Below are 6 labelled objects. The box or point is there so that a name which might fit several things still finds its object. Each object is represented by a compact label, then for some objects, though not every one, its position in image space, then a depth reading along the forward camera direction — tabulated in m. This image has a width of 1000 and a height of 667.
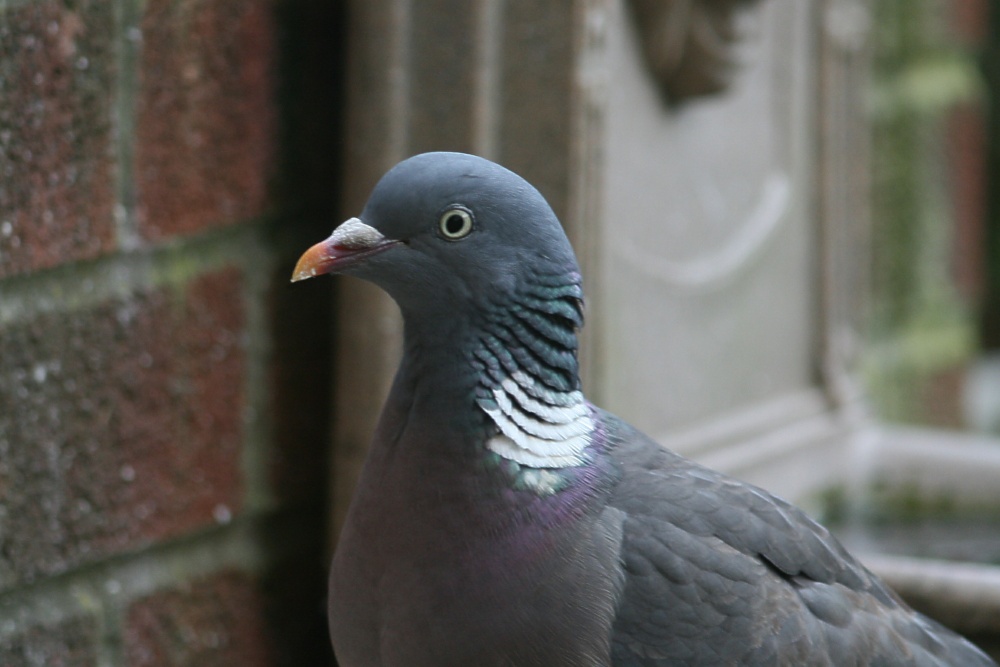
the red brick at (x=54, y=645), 4.04
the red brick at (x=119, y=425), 4.02
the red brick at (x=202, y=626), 4.53
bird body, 3.34
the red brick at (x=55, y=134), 3.88
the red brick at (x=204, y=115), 4.40
